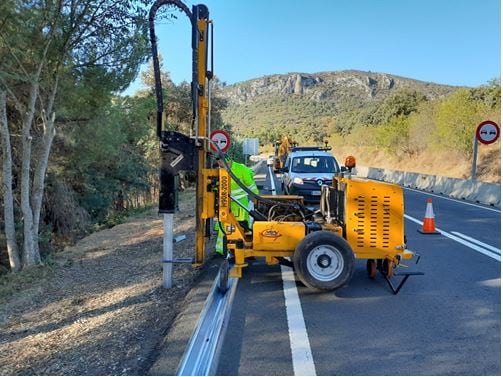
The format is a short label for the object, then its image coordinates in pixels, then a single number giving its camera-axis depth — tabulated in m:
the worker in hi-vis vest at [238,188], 7.39
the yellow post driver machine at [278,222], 5.87
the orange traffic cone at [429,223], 10.06
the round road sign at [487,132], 16.86
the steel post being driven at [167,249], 6.25
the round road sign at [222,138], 14.01
